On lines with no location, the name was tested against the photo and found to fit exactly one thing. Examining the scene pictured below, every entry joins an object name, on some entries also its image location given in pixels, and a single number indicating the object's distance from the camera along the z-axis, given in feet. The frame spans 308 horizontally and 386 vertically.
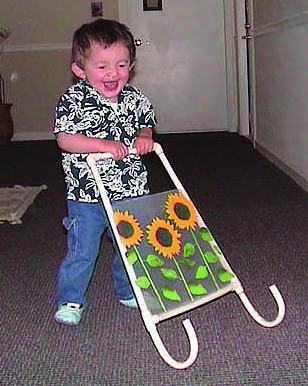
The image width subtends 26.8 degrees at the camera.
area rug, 9.79
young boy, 5.21
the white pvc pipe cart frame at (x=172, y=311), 4.59
